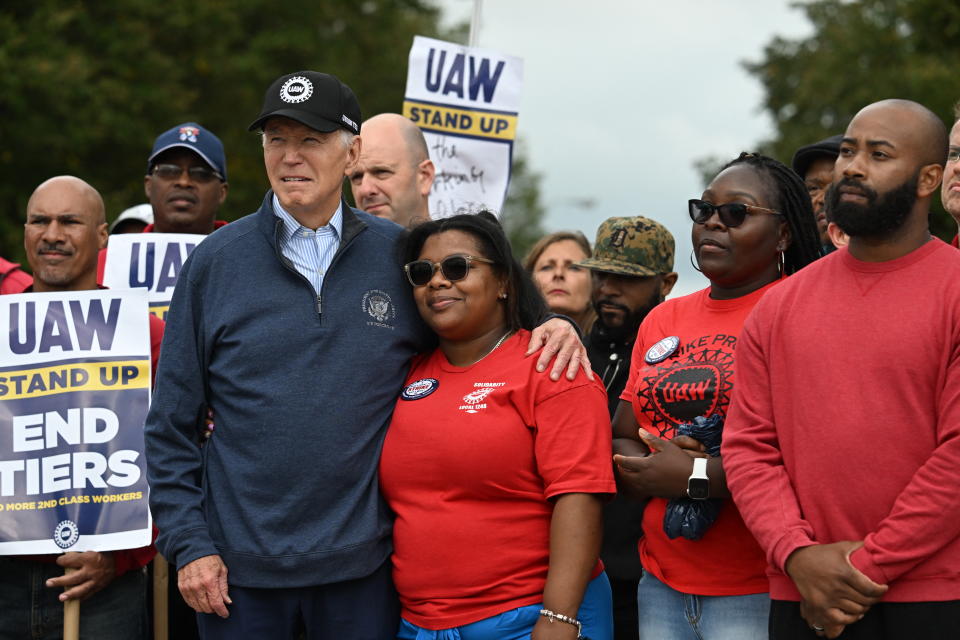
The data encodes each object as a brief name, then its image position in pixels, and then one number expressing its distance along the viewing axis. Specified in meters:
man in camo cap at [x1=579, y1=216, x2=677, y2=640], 5.52
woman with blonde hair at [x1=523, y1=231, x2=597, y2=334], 7.39
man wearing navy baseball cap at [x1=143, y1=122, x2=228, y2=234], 6.48
